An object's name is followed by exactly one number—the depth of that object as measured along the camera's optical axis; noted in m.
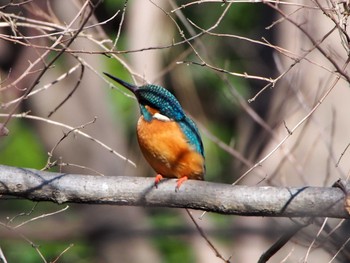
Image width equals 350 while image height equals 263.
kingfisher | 6.80
